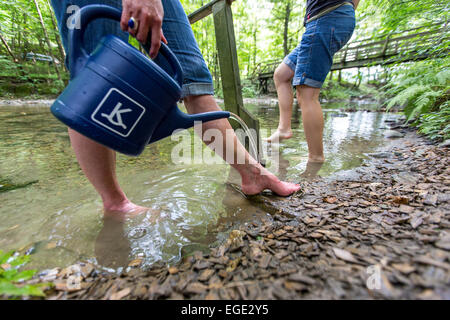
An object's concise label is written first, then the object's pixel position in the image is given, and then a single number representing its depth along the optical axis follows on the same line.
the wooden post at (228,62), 1.74
